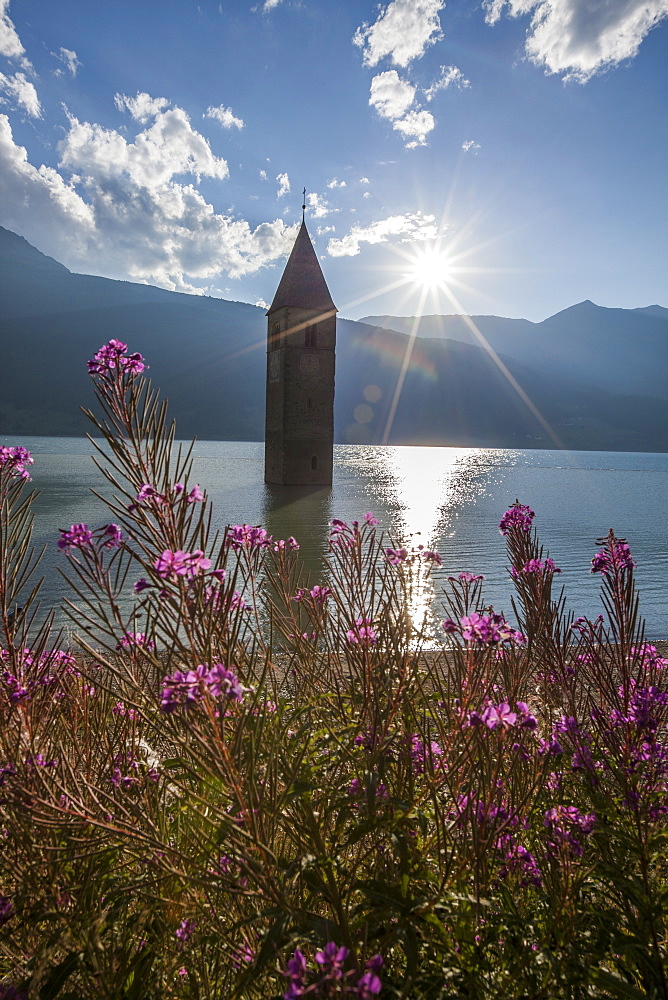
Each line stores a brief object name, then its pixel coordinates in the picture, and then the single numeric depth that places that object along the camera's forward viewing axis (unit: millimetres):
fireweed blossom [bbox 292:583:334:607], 2705
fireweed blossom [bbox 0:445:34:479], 2045
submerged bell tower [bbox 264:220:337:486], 40750
